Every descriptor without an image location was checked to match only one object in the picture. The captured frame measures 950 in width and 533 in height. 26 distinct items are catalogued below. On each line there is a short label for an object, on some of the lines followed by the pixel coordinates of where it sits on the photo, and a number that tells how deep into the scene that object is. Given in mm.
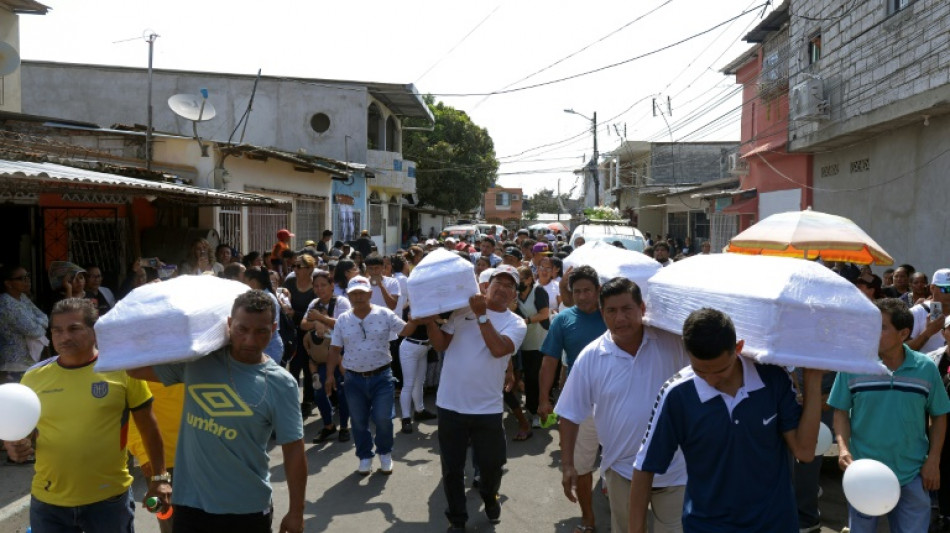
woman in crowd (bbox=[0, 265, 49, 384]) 6680
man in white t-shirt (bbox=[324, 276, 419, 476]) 6594
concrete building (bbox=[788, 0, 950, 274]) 11734
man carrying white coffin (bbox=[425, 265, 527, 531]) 5160
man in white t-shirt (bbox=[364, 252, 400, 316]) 8969
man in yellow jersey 3572
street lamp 36081
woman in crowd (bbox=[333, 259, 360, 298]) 8805
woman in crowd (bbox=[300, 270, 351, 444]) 7516
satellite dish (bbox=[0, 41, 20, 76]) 11367
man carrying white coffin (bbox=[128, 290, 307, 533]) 3270
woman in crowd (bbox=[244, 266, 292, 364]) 7254
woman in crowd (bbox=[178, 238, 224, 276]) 9969
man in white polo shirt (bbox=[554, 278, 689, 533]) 3814
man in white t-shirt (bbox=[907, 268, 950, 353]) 6555
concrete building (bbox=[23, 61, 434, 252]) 22875
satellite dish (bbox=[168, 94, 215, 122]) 13250
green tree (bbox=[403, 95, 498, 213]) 38188
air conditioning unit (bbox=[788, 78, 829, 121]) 15422
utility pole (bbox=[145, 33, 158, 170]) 12820
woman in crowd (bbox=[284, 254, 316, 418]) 8219
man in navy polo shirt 2873
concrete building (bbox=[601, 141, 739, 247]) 33906
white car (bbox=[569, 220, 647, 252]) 17247
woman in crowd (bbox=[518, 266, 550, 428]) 8312
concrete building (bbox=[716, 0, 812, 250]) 19250
